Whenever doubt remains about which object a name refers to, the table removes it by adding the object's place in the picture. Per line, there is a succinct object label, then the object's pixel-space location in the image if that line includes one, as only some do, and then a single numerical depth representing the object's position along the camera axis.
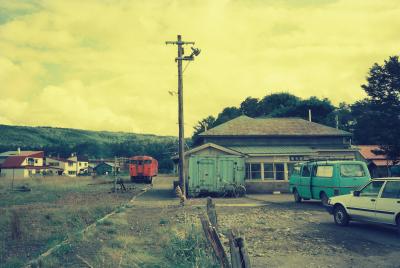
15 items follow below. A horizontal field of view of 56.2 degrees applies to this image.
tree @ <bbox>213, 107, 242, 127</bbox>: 70.19
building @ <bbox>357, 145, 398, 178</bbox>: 41.31
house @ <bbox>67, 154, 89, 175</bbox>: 101.50
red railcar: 45.84
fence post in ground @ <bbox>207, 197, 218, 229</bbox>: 7.89
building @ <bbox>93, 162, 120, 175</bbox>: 82.56
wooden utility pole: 21.48
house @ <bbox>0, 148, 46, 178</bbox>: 77.06
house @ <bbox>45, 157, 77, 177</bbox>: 94.82
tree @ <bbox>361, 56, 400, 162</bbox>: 32.97
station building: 26.98
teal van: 15.45
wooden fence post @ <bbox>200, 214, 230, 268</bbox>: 5.18
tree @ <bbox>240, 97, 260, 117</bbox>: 71.47
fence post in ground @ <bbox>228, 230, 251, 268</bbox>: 4.62
